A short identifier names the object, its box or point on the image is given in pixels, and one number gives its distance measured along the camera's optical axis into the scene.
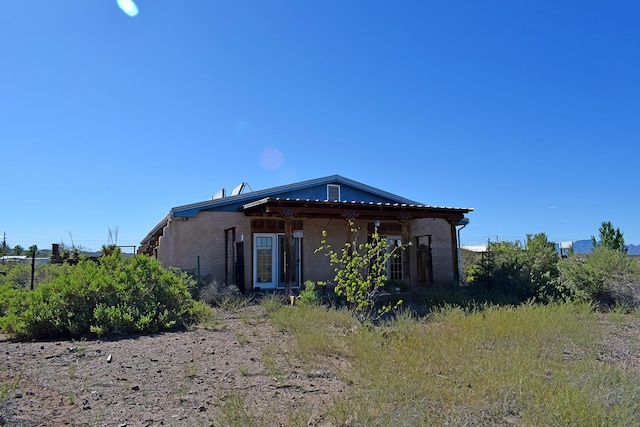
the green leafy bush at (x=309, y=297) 10.88
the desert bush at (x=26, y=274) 12.83
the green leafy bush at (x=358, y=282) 8.40
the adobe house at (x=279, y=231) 14.23
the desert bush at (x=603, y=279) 13.23
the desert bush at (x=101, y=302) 8.17
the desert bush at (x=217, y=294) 11.80
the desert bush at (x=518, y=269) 13.77
